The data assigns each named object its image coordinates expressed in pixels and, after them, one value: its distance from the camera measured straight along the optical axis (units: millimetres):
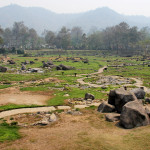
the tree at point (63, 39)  175000
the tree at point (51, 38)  183362
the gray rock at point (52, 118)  21000
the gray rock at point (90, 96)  30125
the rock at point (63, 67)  70631
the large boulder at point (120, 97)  23141
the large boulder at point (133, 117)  18594
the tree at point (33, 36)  191525
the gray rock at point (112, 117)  20662
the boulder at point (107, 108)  23714
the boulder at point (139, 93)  29650
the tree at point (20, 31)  181200
